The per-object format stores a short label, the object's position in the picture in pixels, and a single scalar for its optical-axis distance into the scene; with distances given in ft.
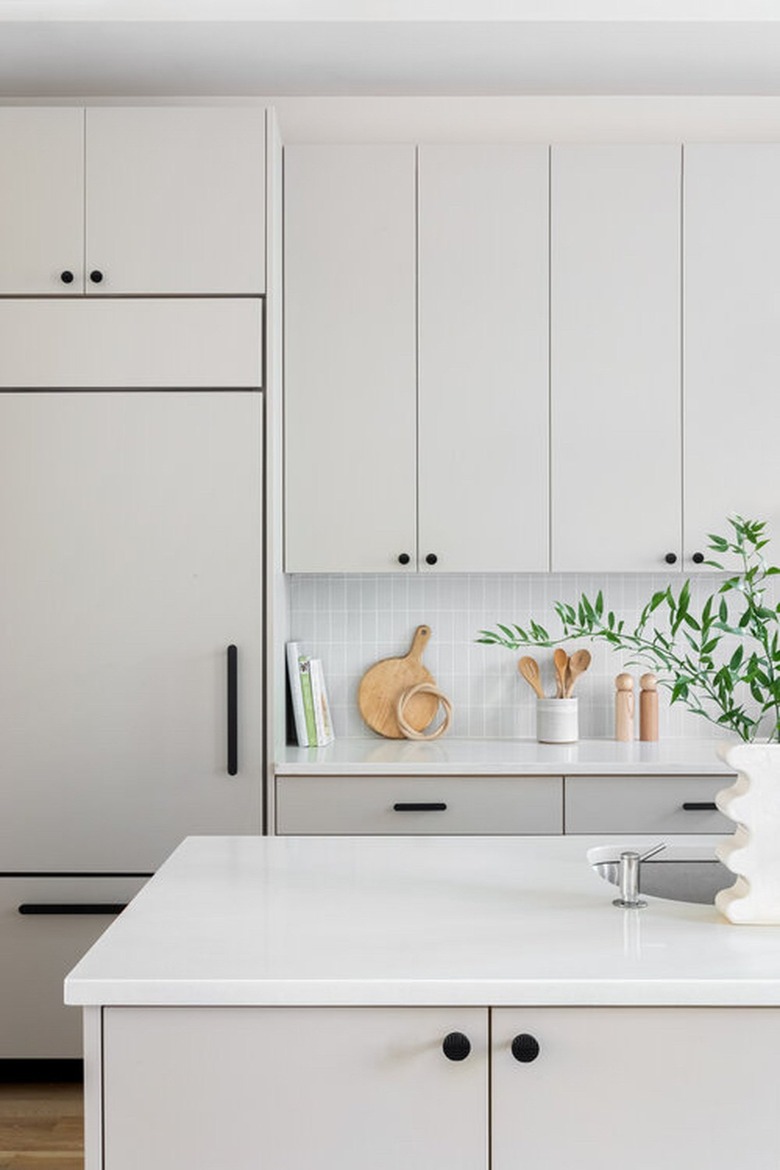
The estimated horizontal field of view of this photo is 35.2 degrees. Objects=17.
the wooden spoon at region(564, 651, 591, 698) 12.46
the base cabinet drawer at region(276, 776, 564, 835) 10.68
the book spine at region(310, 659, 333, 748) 11.80
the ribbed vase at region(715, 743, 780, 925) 5.43
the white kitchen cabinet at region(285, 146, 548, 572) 11.74
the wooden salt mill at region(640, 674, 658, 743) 12.22
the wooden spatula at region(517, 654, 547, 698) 12.55
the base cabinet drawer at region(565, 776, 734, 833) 10.71
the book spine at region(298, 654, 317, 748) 11.69
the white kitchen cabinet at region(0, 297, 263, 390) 10.55
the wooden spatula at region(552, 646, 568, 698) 12.39
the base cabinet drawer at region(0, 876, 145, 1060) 10.48
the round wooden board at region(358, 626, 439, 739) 12.56
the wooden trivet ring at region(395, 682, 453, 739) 12.32
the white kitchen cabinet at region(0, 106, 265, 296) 10.59
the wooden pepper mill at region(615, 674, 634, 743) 12.21
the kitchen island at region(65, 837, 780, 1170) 4.62
